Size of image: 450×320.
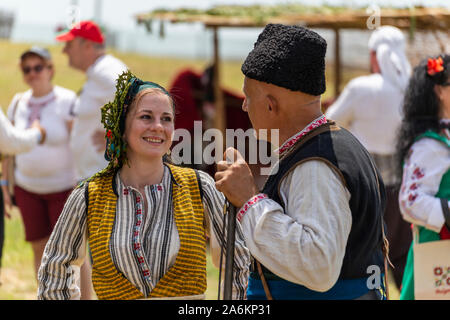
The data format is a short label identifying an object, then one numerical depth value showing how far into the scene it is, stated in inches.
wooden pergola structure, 304.7
